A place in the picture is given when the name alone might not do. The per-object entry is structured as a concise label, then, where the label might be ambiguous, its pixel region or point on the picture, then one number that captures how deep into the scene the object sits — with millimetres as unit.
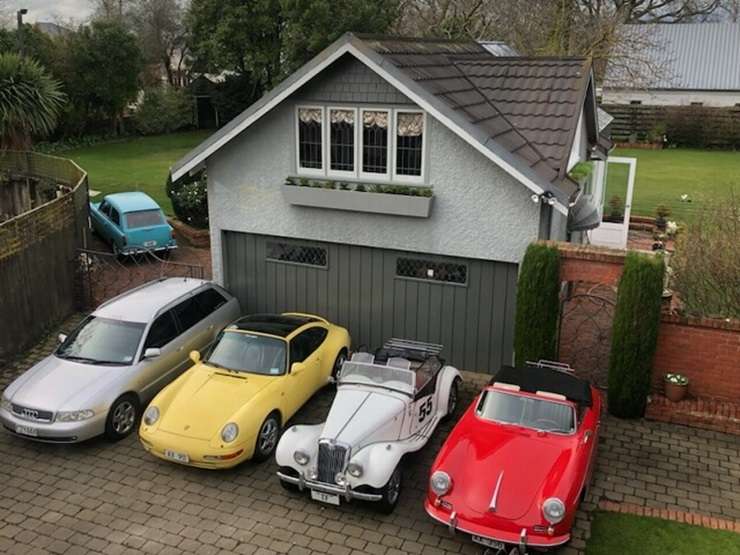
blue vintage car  19031
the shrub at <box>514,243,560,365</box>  11375
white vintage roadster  8984
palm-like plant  21922
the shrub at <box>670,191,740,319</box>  12531
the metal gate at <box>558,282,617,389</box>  12625
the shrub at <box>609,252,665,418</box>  10859
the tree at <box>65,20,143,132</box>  38031
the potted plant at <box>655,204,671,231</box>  22000
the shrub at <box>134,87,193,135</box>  41781
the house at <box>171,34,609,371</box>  12102
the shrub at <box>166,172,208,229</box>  21547
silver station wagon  10398
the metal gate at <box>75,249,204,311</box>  16031
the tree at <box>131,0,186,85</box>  50125
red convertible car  7988
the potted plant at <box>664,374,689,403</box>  11320
